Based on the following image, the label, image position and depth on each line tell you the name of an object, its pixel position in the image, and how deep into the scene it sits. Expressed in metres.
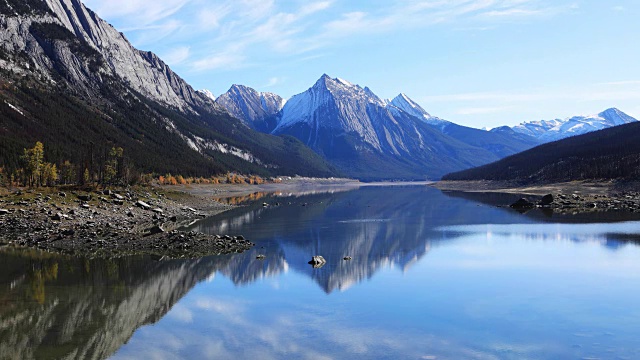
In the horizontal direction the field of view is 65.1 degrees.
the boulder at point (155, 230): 65.81
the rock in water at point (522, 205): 125.25
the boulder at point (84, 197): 86.31
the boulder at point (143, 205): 93.04
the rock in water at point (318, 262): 53.31
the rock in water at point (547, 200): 129.50
